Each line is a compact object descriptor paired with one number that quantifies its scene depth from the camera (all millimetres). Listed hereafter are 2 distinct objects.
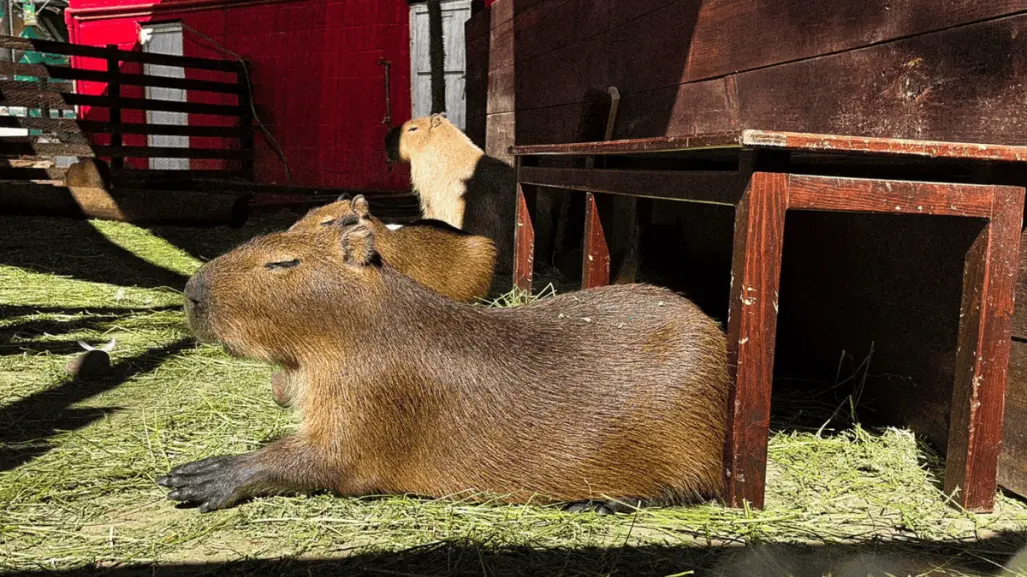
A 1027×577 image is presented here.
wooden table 2340
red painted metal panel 11578
